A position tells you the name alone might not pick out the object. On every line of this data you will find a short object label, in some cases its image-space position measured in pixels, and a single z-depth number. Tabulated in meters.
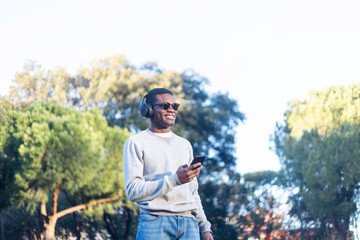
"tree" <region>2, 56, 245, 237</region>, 31.91
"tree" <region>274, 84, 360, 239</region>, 26.48
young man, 3.31
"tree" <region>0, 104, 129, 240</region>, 21.19
